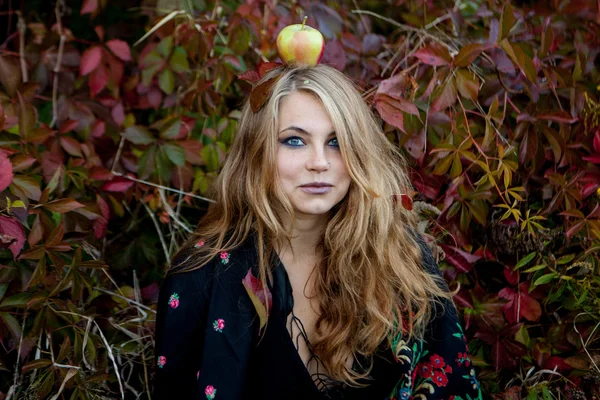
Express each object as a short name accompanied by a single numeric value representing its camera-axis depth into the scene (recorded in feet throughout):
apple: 5.19
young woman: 5.15
